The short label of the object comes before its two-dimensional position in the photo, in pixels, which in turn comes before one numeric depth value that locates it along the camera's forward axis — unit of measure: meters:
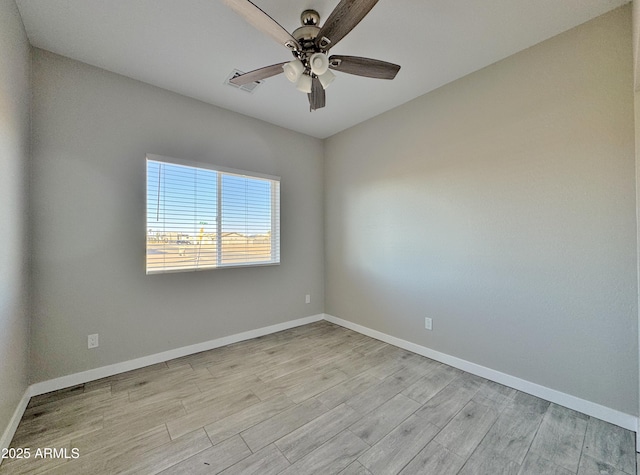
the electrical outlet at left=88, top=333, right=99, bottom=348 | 2.23
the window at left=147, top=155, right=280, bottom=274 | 2.55
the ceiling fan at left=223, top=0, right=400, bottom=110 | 1.32
